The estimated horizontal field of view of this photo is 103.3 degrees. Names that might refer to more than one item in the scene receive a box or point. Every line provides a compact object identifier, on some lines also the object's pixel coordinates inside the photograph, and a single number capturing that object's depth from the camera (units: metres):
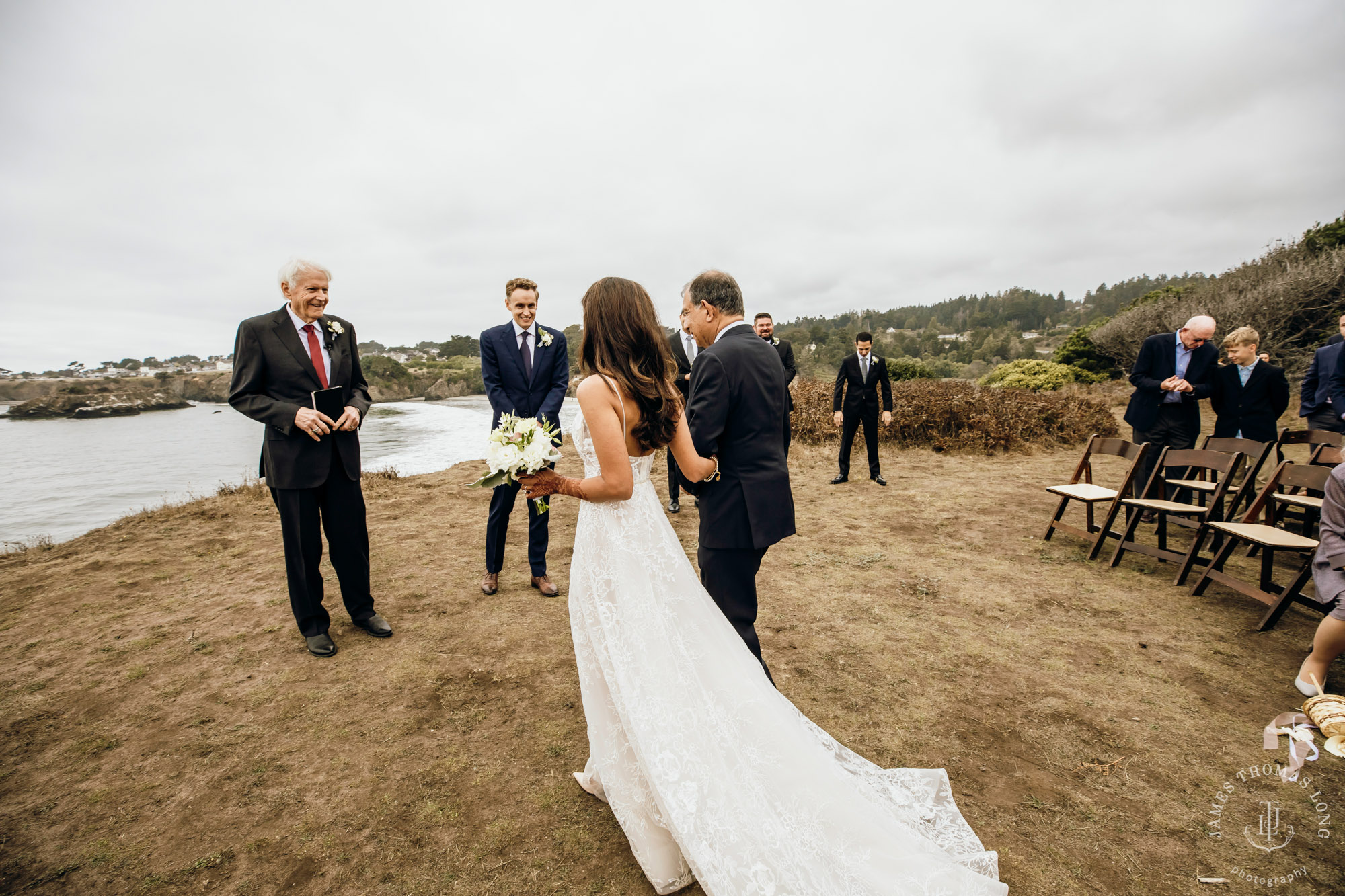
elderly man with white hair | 3.54
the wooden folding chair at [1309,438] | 5.82
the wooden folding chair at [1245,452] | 4.91
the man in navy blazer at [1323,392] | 6.28
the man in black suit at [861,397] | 8.61
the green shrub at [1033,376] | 16.50
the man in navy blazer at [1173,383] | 6.20
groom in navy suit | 4.64
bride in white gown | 1.92
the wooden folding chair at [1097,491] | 5.43
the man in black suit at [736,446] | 2.61
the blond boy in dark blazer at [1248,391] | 6.26
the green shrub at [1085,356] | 22.96
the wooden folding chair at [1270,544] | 3.85
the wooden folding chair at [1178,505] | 4.71
